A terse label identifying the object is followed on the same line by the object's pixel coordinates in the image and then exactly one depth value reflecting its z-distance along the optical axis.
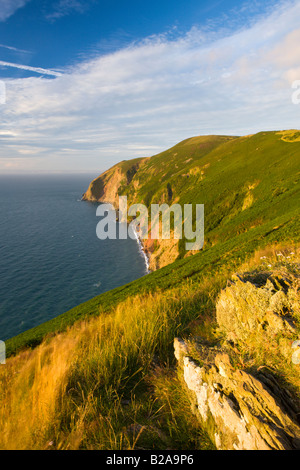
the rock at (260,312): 3.14
